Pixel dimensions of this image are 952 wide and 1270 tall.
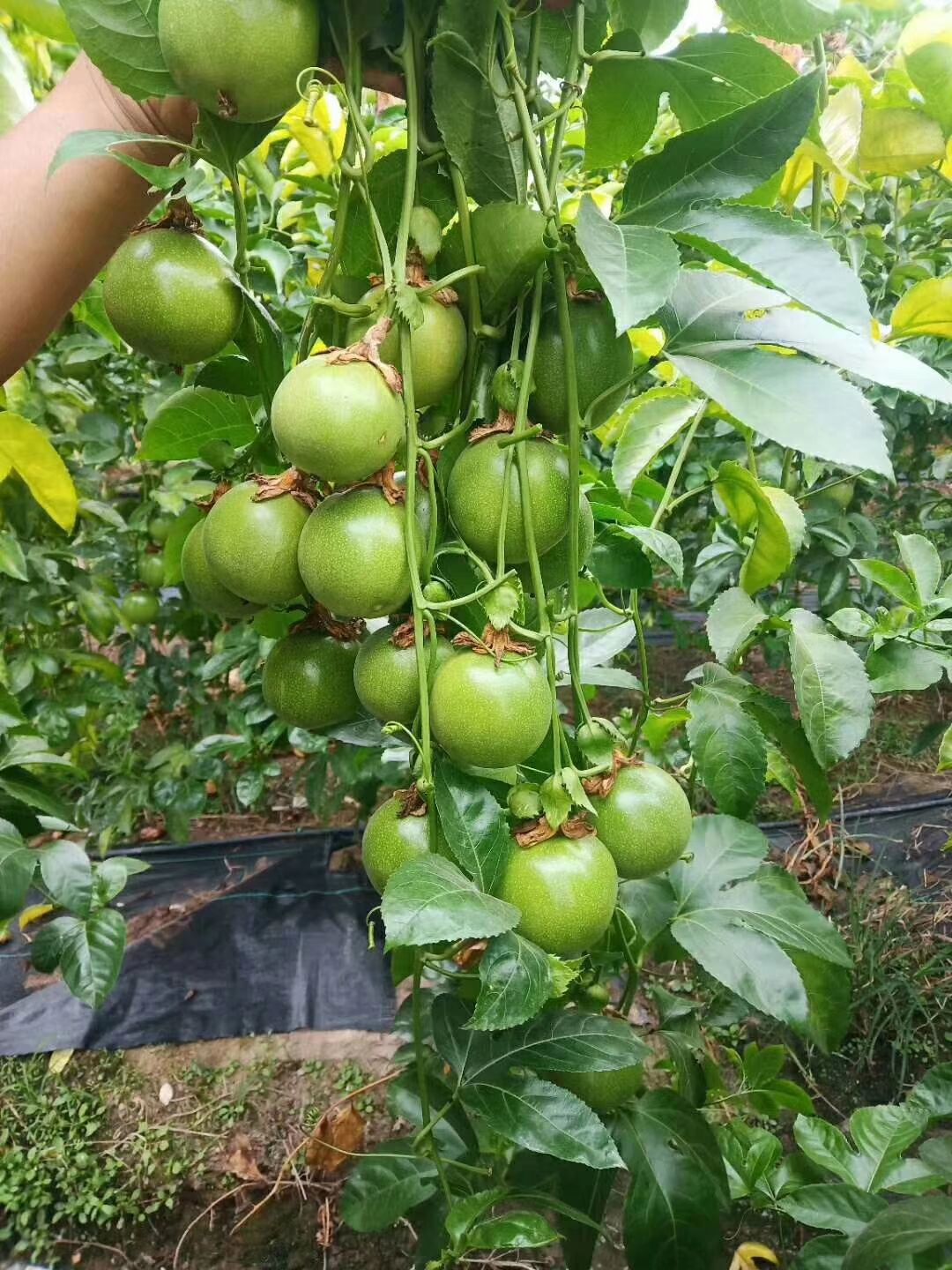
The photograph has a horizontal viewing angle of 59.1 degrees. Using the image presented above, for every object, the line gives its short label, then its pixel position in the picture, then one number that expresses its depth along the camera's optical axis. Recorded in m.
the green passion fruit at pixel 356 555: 0.52
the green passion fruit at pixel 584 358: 0.57
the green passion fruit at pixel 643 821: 0.62
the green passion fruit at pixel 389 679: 0.56
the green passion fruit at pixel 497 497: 0.56
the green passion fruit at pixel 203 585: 0.64
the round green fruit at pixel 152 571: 2.15
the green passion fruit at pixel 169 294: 0.54
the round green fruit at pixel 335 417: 0.48
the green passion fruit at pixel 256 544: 0.56
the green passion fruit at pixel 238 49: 0.47
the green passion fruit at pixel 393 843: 0.58
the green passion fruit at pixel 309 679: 0.63
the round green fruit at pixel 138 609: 2.21
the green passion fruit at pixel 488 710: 0.52
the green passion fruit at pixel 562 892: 0.55
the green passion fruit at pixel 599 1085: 0.82
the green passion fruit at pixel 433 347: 0.54
